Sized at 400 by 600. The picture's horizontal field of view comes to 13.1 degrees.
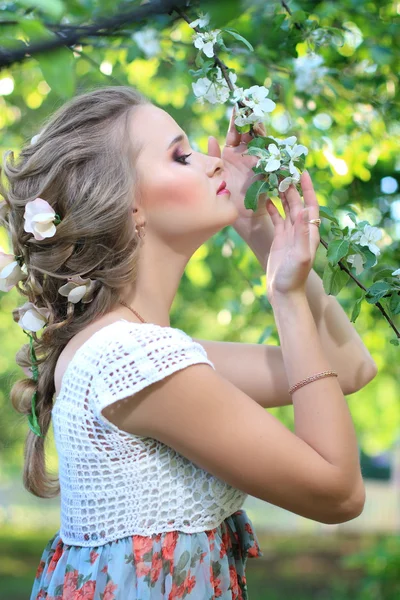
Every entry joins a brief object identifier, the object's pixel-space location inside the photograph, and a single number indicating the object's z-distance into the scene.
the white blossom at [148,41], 2.89
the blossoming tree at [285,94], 2.14
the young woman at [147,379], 2.03
